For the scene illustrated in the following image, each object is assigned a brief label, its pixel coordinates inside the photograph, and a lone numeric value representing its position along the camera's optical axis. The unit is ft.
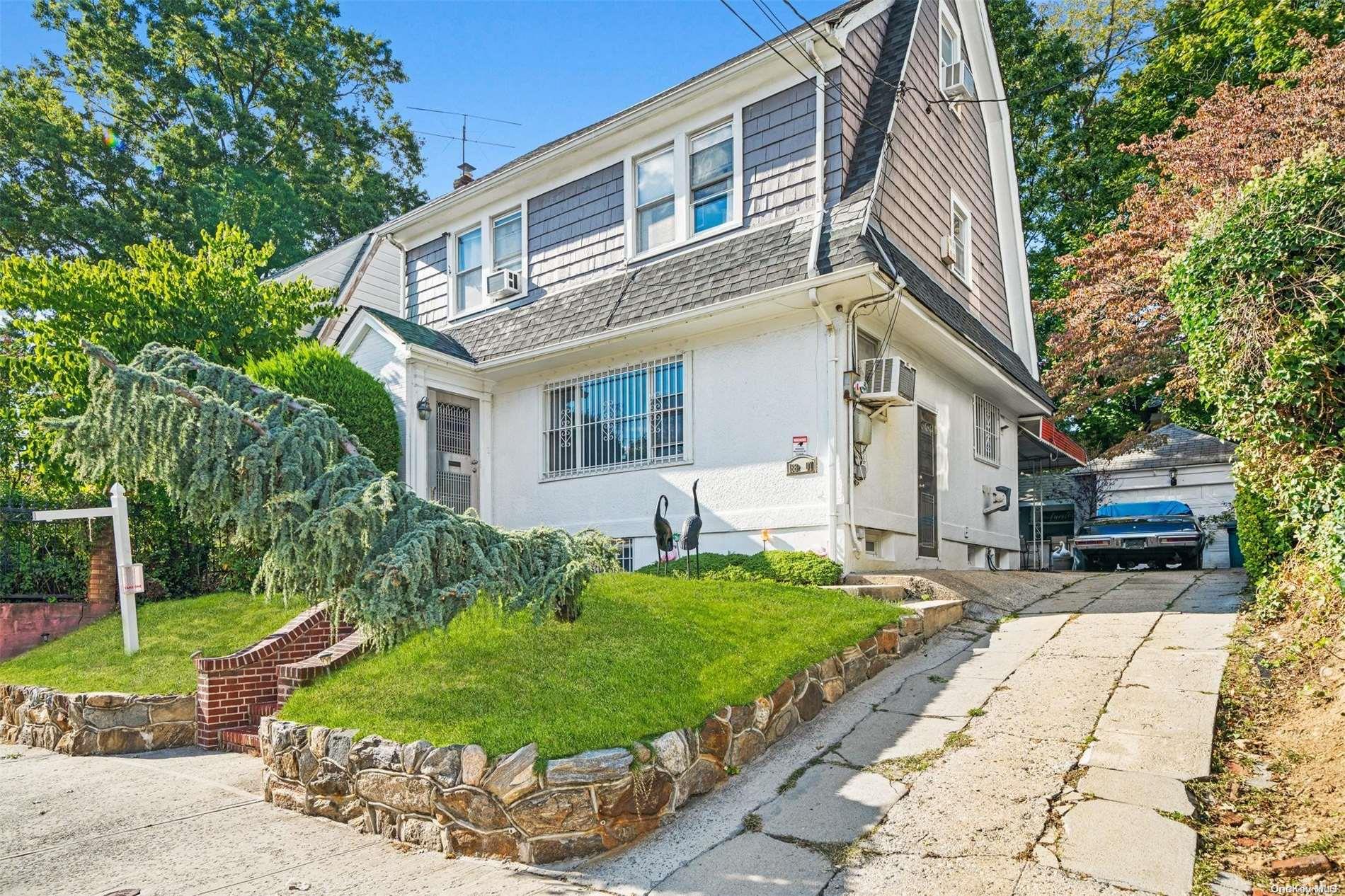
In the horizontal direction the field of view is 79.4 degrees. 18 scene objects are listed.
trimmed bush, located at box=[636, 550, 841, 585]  26.86
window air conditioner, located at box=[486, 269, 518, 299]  39.86
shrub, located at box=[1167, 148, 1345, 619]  17.19
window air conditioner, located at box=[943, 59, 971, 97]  38.42
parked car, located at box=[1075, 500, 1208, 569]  43.11
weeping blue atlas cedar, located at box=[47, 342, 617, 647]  14.42
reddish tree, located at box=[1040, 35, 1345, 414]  42.04
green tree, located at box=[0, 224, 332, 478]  30.32
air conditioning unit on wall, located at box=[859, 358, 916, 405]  29.01
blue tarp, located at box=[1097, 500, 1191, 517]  51.37
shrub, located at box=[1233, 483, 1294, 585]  23.68
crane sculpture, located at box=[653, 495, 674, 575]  25.38
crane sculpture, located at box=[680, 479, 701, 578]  25.52
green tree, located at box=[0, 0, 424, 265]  83.25
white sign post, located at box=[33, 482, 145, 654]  24.43
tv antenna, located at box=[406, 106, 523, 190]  59.36
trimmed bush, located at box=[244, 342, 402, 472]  31.50
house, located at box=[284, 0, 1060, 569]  29.07
